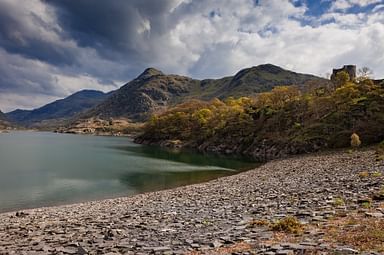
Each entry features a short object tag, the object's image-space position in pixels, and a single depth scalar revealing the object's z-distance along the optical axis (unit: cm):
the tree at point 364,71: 11887
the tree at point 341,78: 12505
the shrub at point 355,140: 7269
